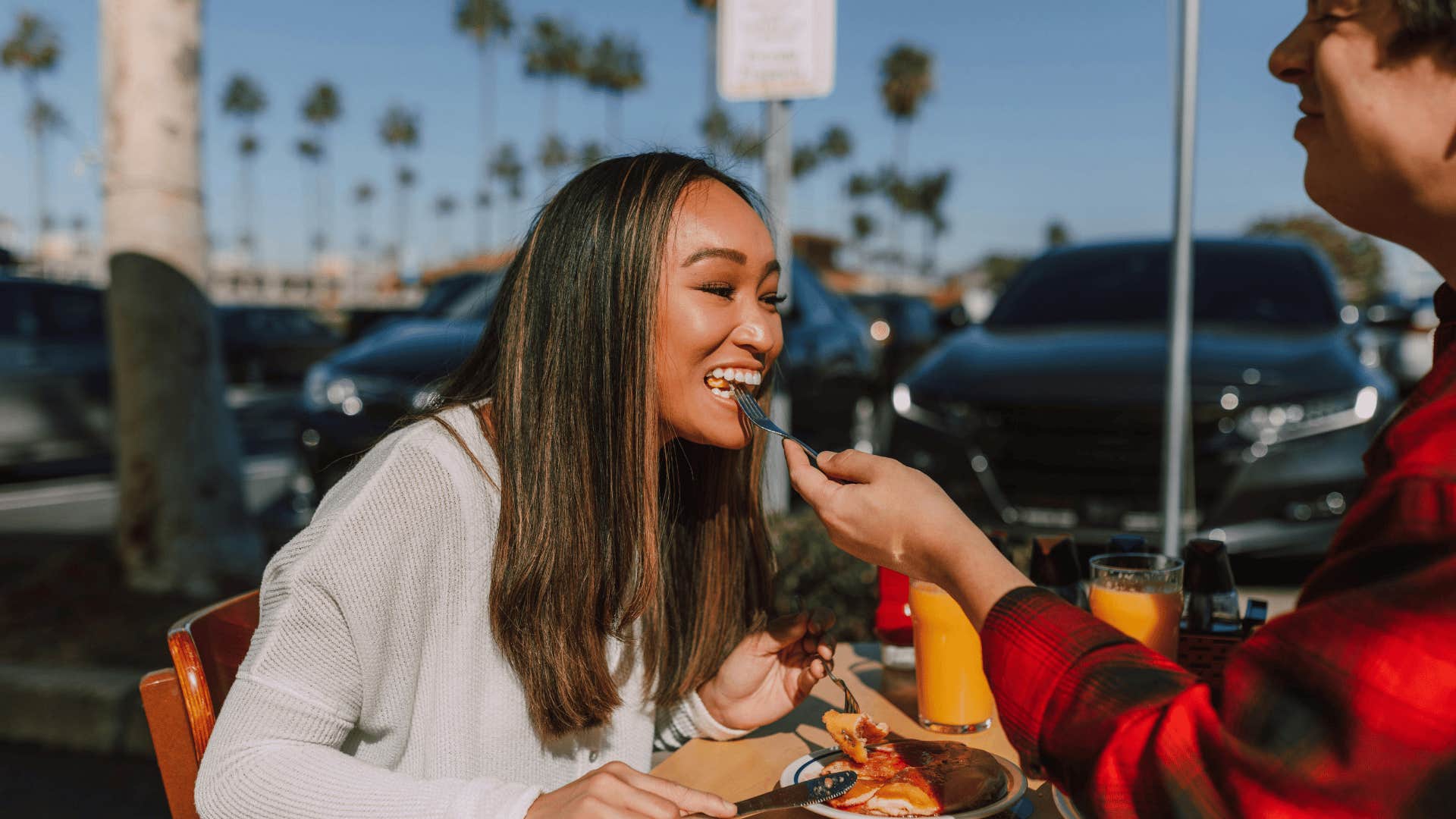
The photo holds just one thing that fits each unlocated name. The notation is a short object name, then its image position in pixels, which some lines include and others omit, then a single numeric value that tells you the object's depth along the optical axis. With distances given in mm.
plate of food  1361
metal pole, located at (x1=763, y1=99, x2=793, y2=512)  4523
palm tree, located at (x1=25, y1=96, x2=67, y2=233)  64625
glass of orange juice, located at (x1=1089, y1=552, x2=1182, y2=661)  1699
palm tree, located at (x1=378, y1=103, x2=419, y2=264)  80875
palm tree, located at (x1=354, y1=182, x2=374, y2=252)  96812
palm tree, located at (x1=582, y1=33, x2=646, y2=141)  61281
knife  1350
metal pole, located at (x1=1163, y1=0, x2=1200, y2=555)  3285
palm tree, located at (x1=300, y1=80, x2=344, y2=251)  79812
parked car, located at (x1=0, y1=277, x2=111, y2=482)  8430
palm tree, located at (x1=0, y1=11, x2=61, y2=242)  57781
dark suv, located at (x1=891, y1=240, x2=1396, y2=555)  4219
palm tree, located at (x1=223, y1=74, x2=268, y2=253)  80562
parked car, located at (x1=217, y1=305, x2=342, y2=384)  18234
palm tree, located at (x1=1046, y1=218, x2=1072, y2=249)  69688
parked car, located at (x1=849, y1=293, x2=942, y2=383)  14141
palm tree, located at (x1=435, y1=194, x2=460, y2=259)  92812
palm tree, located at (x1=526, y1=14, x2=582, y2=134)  64000
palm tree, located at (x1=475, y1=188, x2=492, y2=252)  75250
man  812
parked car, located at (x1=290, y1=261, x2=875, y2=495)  5812
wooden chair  1450
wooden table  1581
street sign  4336
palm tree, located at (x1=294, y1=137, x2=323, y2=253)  80875
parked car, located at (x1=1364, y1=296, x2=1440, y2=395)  7034
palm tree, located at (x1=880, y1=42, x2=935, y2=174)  59406
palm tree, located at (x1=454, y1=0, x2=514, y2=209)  62234
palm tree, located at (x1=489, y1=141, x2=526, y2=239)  79750
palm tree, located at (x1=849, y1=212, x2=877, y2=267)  80250
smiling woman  1398
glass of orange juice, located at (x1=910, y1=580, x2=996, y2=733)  1780
